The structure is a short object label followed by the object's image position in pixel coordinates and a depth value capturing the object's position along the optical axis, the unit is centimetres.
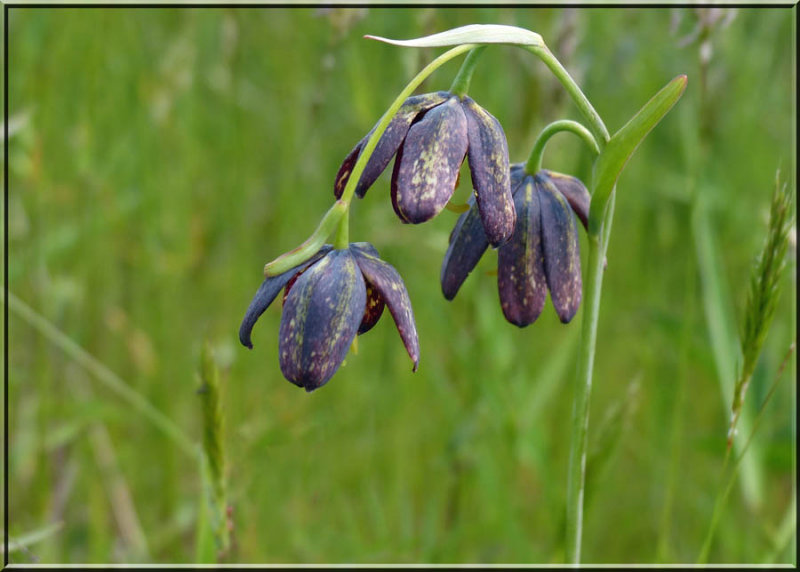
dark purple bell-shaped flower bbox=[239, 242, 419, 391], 78
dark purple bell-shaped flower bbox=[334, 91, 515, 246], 77
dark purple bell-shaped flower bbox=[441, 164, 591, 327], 80
